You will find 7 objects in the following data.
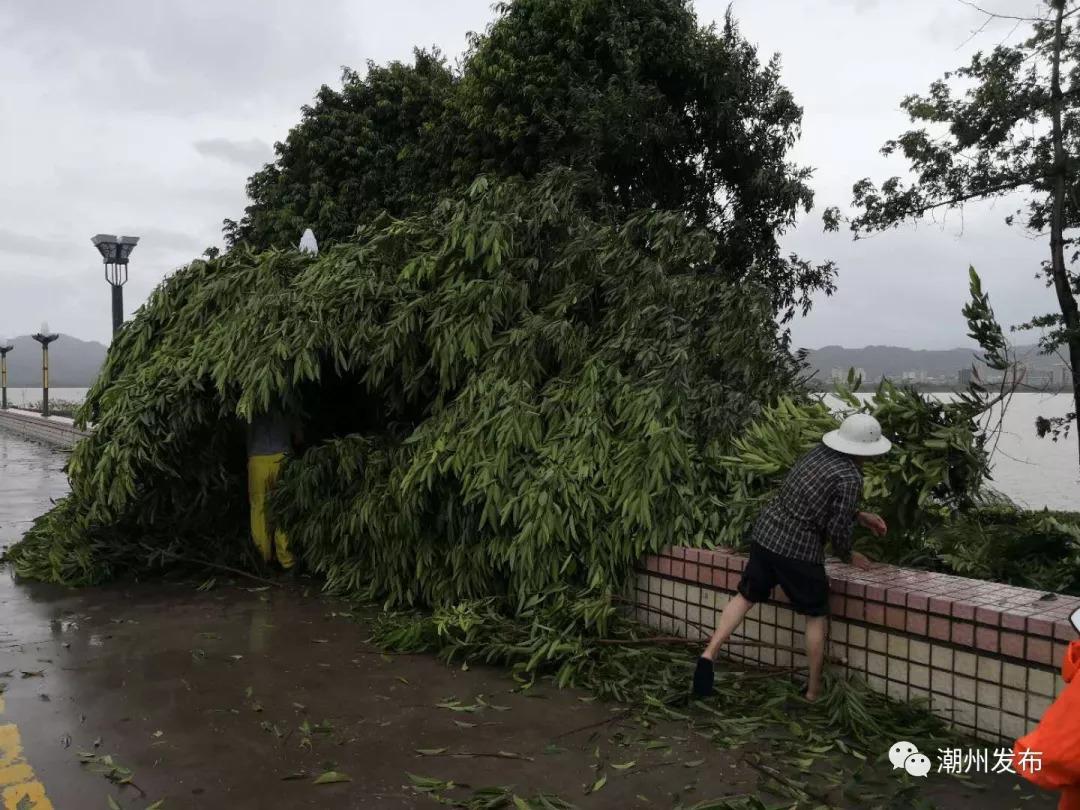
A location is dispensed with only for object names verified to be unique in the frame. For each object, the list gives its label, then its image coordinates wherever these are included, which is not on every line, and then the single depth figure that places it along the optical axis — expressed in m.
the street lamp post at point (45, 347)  30.50
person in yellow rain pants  7.17
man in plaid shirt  4.28
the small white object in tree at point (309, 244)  8.10
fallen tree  5.46
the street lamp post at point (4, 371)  37.56
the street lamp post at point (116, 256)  16.78
